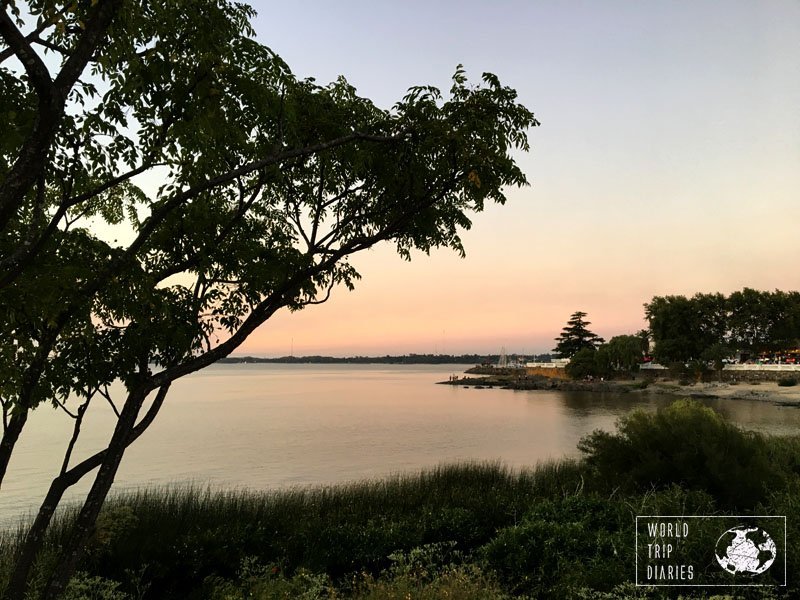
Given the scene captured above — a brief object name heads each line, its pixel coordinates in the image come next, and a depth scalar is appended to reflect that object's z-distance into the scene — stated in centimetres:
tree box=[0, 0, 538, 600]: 475
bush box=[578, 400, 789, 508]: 1080
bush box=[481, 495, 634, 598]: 725
